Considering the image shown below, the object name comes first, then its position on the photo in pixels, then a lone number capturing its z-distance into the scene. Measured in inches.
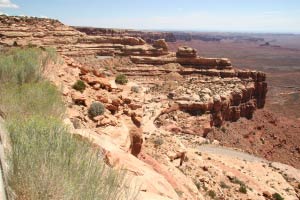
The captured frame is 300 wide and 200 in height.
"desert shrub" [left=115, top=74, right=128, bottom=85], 1153.3
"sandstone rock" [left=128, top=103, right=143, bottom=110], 723.8
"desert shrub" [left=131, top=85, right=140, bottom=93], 1239.8
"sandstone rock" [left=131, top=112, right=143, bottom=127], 674.2
